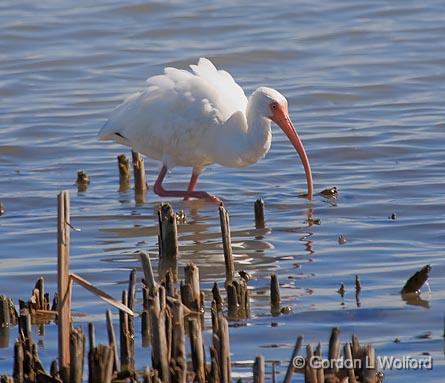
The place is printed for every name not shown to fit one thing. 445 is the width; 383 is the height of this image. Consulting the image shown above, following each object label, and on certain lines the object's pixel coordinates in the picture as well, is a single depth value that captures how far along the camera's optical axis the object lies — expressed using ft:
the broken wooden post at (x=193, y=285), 43.91
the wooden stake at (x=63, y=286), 36.45
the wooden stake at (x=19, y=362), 37.19
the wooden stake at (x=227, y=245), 50.90
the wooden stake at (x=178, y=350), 35.99
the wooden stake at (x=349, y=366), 35.81
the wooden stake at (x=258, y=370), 33.53
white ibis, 71.26
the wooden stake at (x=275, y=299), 49.37
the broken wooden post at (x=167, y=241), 56.13
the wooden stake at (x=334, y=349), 35.53
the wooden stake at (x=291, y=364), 34.47
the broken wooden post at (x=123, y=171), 77.10
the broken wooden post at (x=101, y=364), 35.01
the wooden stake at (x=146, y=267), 39.81
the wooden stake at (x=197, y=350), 36.27
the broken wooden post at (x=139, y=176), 74.84
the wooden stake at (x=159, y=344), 35.88
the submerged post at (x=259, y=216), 65.16
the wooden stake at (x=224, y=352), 34.86
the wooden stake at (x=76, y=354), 35.40
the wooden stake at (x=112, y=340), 35.65
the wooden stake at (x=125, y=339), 41.60
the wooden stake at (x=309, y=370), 35.01
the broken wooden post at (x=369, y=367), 36.01
